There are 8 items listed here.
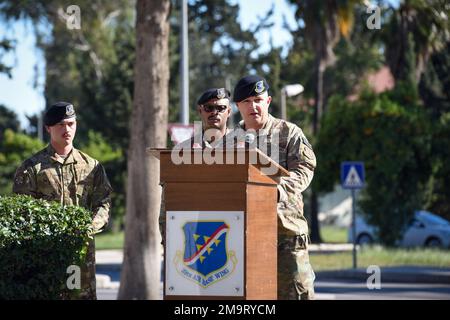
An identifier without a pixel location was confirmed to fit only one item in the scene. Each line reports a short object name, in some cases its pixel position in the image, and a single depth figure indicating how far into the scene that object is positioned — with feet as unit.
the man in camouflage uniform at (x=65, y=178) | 24.59
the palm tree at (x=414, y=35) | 57.56
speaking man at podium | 20.27
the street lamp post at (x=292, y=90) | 105.09
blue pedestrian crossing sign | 73.15
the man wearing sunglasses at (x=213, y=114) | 22.27
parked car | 110.22
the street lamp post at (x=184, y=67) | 62.80
